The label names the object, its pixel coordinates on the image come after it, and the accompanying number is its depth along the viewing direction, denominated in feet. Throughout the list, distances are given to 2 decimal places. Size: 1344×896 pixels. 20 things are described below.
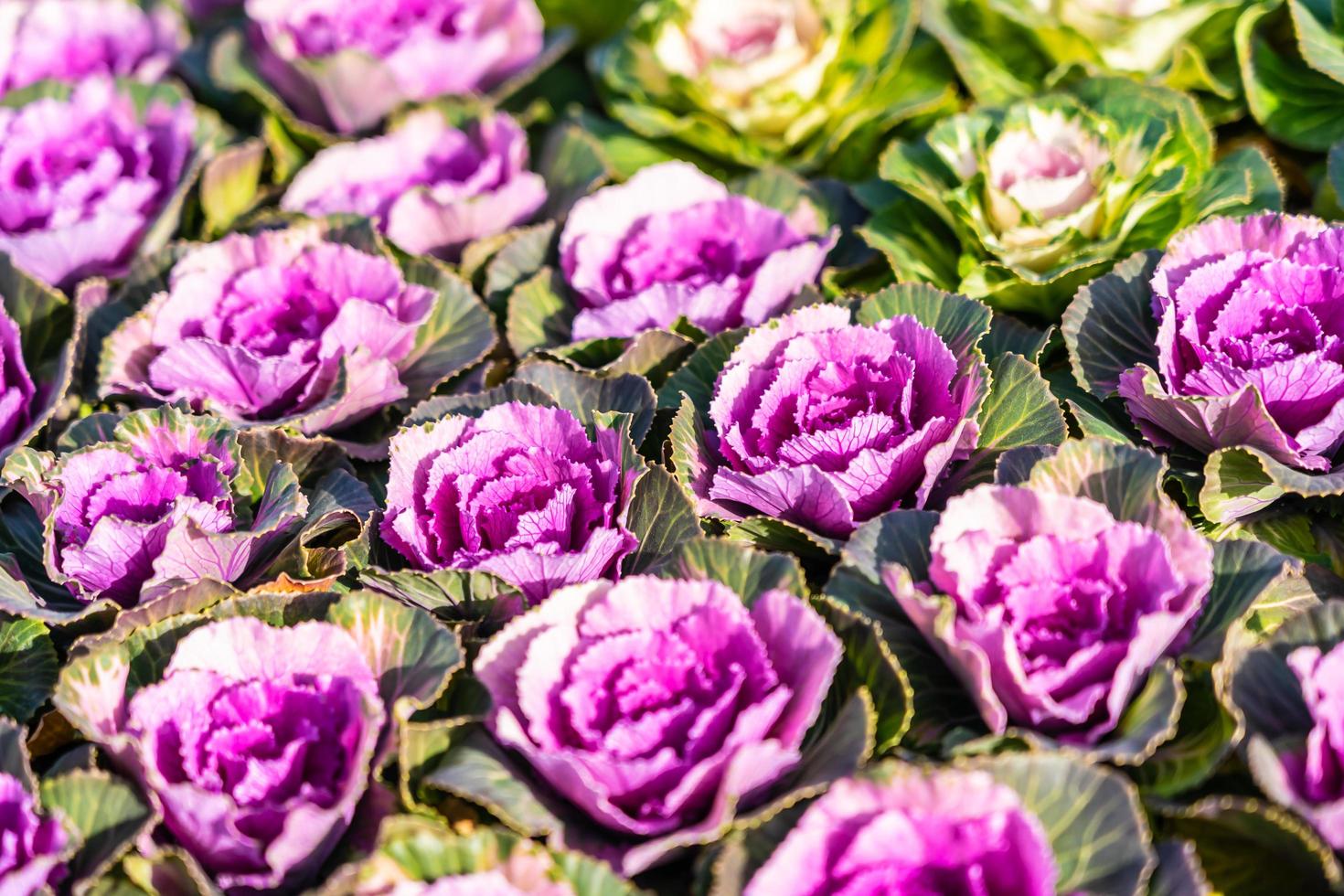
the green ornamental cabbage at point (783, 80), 5.41
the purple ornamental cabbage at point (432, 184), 5.22
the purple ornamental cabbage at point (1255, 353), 4.47
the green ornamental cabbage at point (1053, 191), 4.94
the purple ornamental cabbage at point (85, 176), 5.20
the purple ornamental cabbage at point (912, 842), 4.04
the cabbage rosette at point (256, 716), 4.22
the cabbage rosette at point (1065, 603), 4.18
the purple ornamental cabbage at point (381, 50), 5.54
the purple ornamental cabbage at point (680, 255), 4.91
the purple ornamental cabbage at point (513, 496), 4.49
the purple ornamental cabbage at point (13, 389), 4.83
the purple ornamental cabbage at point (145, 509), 4.51
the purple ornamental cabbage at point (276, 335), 4.79
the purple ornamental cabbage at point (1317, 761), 4.09
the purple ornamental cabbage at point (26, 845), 4.15
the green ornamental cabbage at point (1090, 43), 5.34
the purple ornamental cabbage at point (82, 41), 5.76
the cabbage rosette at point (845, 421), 4.48
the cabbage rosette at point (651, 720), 4.16
